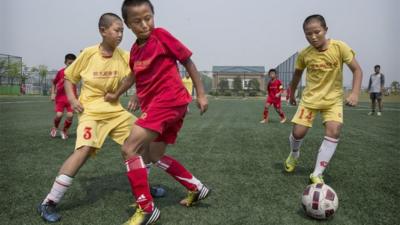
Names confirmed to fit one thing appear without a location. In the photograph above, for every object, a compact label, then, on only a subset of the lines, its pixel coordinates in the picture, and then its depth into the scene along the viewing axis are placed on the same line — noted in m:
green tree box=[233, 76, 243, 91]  55.27
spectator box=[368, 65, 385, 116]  16.20
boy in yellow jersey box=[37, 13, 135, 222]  3.59
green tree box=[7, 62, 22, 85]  39.78
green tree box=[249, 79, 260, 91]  54.86
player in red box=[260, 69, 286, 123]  12.63
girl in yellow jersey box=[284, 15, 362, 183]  4.33
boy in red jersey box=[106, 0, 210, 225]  3.03
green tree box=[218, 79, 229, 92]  55.43
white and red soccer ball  3.12
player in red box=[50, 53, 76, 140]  8.26
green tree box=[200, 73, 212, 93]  55.31
